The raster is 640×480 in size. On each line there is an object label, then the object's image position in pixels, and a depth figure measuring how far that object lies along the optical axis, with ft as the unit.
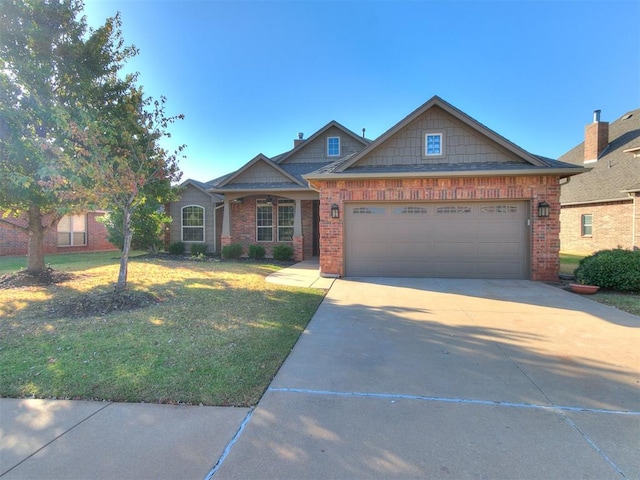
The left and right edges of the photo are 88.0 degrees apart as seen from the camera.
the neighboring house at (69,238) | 53.81
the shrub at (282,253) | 46.68
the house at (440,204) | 30.42
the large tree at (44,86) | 22.89
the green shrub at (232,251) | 47.52
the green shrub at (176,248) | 52.13
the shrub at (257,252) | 47.50
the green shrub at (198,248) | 51.70
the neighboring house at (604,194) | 50.44
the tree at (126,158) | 20.21
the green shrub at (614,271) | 25.09
